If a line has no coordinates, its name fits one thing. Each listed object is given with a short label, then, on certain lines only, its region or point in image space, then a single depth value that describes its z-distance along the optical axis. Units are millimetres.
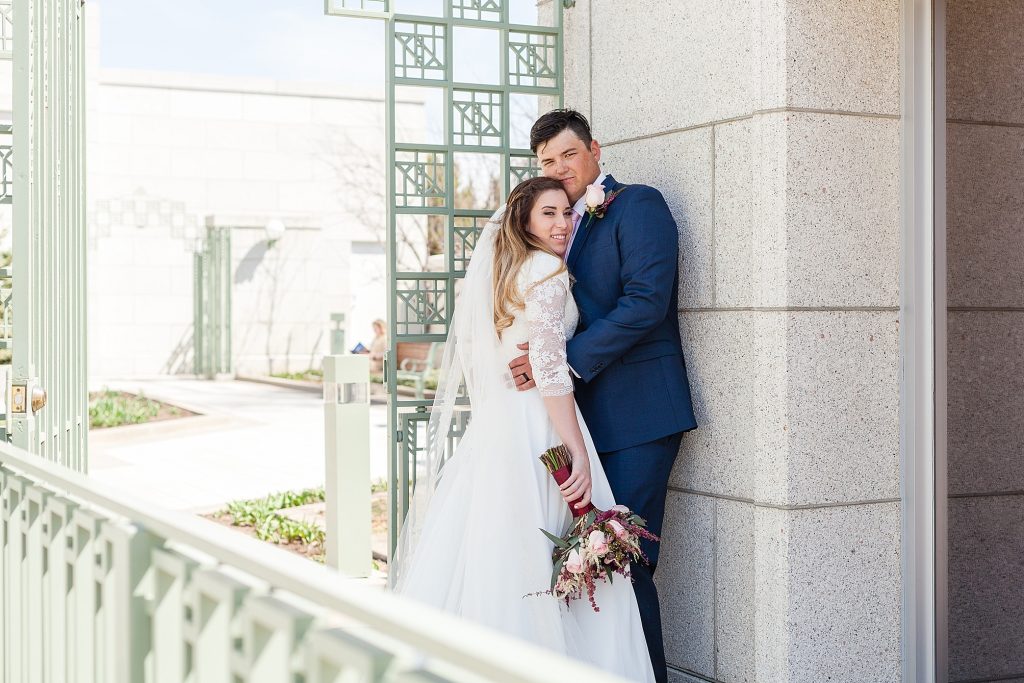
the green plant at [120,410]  15711
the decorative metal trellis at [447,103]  5129
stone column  3920
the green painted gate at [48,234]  4305
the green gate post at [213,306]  26297
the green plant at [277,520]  8812
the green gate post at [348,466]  7105
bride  3961
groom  4047
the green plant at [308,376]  25641
